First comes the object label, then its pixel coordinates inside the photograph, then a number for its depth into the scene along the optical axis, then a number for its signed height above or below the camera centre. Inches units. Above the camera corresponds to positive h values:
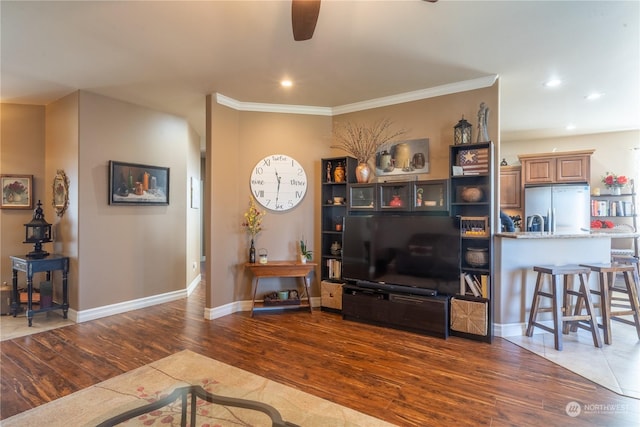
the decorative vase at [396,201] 149.9 +5.9
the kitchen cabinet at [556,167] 215.9 +33.1
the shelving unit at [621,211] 218.1 +1.5
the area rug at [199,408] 76.1 -52.4
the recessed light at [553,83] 141.8 +61.2
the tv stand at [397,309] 131.2 -43.8
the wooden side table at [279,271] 156.5 -29.8
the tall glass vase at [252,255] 163.3 -22.3
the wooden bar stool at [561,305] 120.2 -37.7
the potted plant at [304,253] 164.6 -21.8
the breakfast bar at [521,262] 134.1 -21.7
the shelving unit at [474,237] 128.3 -10.5
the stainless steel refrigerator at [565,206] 213.2 +4.9
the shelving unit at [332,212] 164.9 +0.6
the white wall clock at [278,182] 170.7 +17.2
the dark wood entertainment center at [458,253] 130.2 -16.9
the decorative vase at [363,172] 158.2 +21.1
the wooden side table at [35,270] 142.6 -27.2
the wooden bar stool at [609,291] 123.2 -32.5
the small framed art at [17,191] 163.5 +11.7
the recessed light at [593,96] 159.8 +61.8
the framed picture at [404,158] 152.5 +28.1
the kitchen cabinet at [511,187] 235.3 +20.3
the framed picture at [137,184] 162.2 +16.2
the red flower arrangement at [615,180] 218.2 +23.4
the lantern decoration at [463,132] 136.7 +36.2
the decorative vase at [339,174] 164.9 +21.1
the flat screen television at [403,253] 133.0 -18.5
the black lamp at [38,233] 150.9 -9.9
